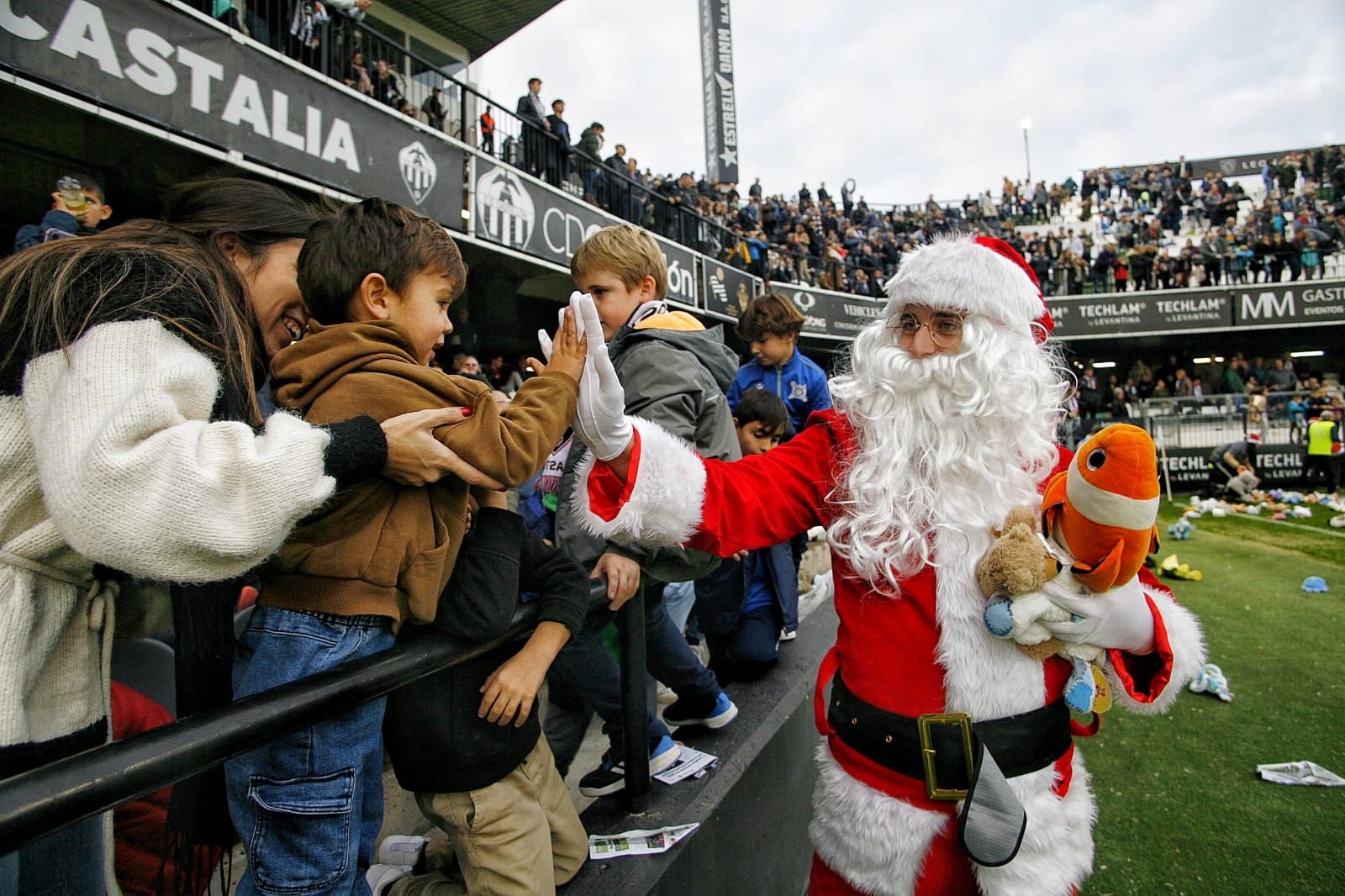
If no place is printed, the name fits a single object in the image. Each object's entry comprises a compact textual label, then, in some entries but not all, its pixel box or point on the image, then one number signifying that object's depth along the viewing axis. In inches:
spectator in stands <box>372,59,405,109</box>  287.9
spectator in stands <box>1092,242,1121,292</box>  922.7
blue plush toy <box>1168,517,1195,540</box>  350.9
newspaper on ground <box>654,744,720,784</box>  81.4
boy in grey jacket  76.4
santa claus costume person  57.2
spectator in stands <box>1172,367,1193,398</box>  842.8
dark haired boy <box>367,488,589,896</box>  53.2
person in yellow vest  498.0
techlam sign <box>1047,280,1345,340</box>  864.3
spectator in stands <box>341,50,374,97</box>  279.9
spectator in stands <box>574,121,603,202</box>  439.8
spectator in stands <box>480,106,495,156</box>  354.9
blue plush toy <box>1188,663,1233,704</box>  158.4
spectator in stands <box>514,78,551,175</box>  376.5
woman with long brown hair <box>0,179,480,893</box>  32.5
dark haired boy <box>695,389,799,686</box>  120.6
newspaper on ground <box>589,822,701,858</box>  66.9
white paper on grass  119.7
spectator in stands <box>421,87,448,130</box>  318.0
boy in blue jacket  153.7
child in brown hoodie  44.2
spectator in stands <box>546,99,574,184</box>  396.5
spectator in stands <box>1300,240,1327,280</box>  876.0
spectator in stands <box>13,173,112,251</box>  143.3
